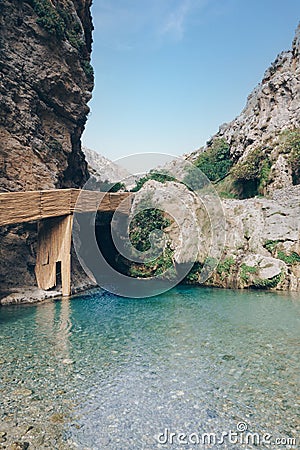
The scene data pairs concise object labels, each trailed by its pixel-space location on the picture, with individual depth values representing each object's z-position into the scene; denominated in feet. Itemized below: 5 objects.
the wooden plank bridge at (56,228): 33.27
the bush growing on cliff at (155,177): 60.23
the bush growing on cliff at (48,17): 40.19
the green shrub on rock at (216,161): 90.99
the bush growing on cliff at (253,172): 63.10
